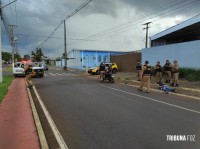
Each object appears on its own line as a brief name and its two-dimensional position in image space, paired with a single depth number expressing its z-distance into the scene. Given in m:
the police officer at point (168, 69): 9.40
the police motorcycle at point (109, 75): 11.22
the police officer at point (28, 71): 10.03
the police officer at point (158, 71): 9.59
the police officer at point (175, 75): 8.71
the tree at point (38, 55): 57.08
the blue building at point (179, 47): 11.01
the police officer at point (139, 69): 11.08
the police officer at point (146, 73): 7.85
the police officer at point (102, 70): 11.67
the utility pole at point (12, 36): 26.01
